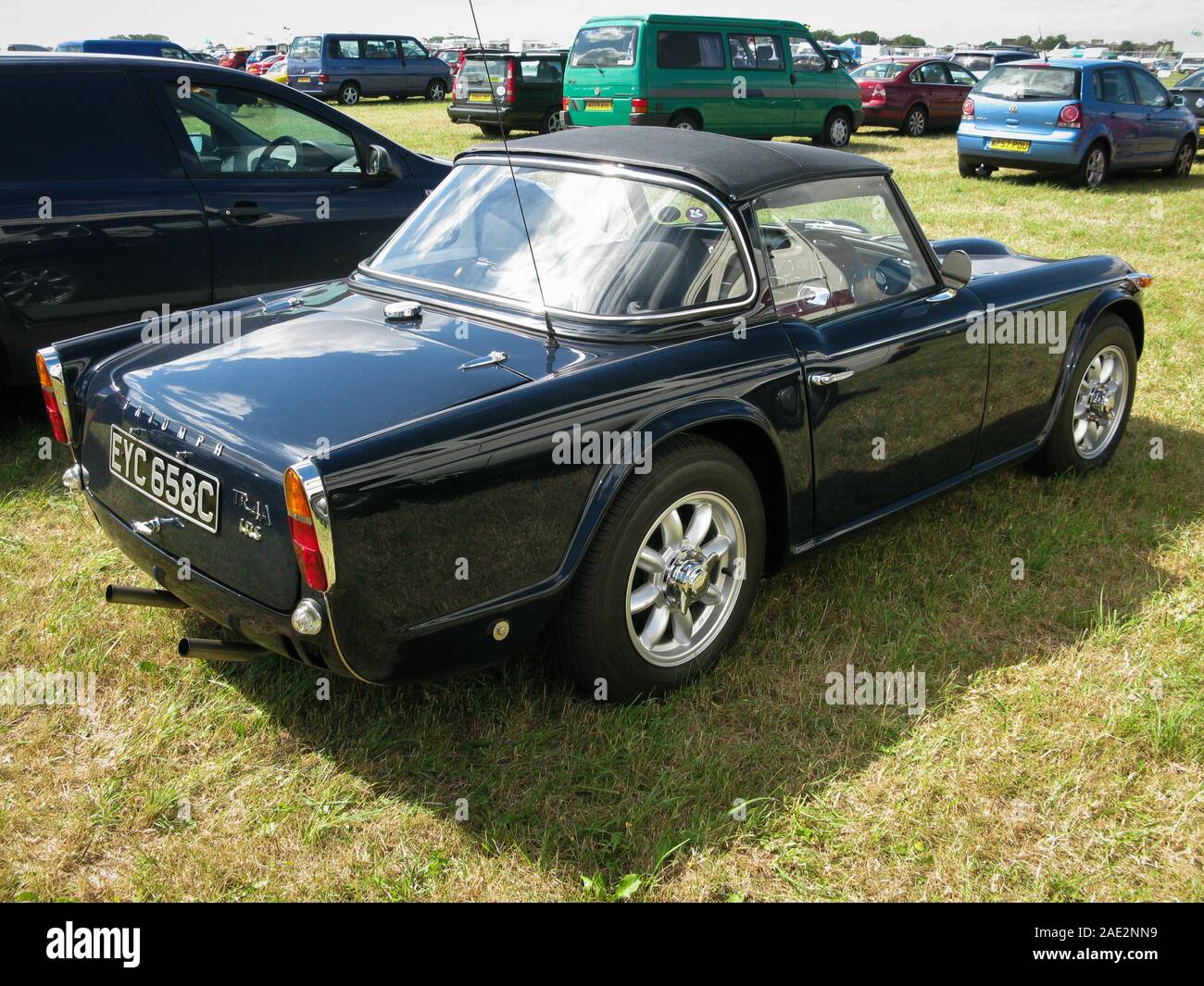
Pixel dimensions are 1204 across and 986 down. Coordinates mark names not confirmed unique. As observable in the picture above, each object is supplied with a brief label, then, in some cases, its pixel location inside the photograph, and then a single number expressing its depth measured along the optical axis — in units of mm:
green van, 14812
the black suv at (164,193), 4688
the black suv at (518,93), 18422
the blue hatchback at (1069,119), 12719
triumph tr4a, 2531
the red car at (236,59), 32206
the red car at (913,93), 19172
